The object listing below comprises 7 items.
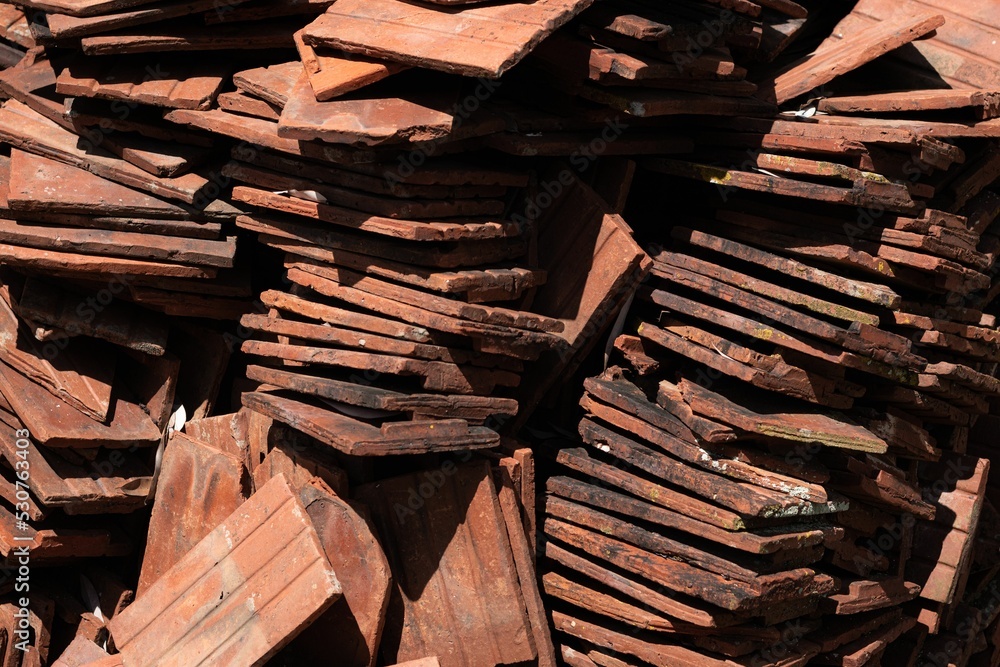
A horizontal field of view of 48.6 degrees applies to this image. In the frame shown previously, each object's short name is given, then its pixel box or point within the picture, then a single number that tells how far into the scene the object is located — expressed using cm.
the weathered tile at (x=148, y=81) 600
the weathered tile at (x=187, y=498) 605
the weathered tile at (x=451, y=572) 562
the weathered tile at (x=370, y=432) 510
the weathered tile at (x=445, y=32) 493
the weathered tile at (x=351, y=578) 543
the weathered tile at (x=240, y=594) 523
